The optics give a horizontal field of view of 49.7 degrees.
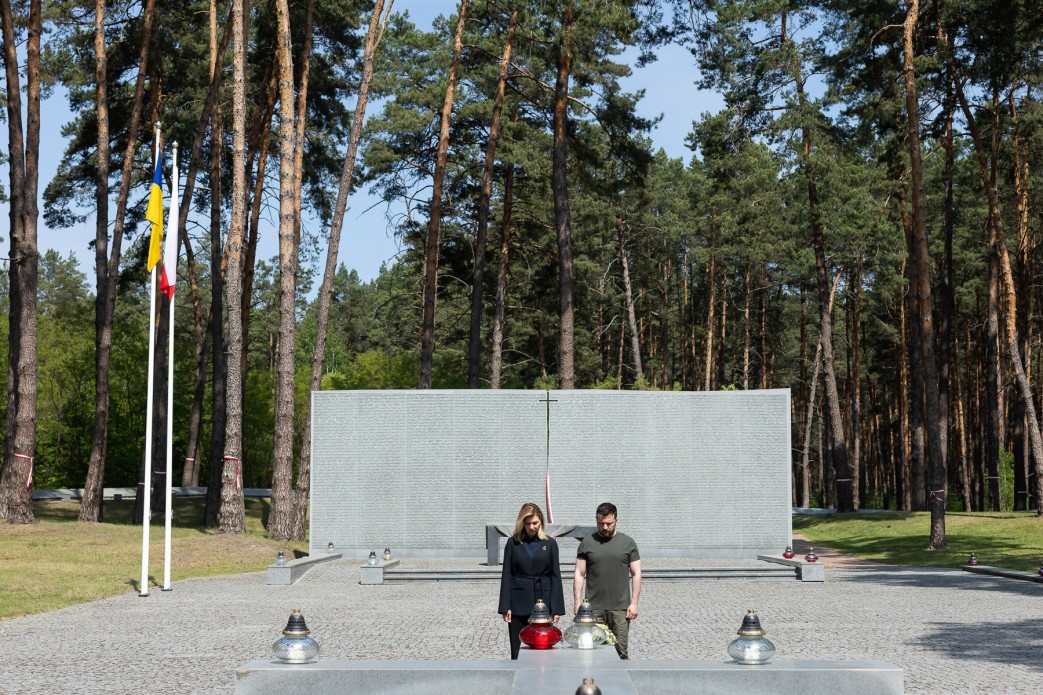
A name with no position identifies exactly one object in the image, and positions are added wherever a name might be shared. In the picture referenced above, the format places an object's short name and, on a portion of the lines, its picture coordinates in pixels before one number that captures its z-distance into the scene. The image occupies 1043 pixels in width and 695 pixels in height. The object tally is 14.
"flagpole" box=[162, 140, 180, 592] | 17.70
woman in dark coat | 7.95
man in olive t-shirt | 7.97
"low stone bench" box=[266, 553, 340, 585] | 19.02
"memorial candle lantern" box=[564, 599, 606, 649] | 6.23
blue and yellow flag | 18.11
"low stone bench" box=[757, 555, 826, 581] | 20.44
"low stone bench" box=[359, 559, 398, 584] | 19.97
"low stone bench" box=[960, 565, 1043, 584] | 18.92
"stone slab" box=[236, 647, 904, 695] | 5.84
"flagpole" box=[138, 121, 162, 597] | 16.92
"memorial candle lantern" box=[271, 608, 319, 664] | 6.16
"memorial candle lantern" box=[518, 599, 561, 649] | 6.37
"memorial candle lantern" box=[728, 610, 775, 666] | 6.12
